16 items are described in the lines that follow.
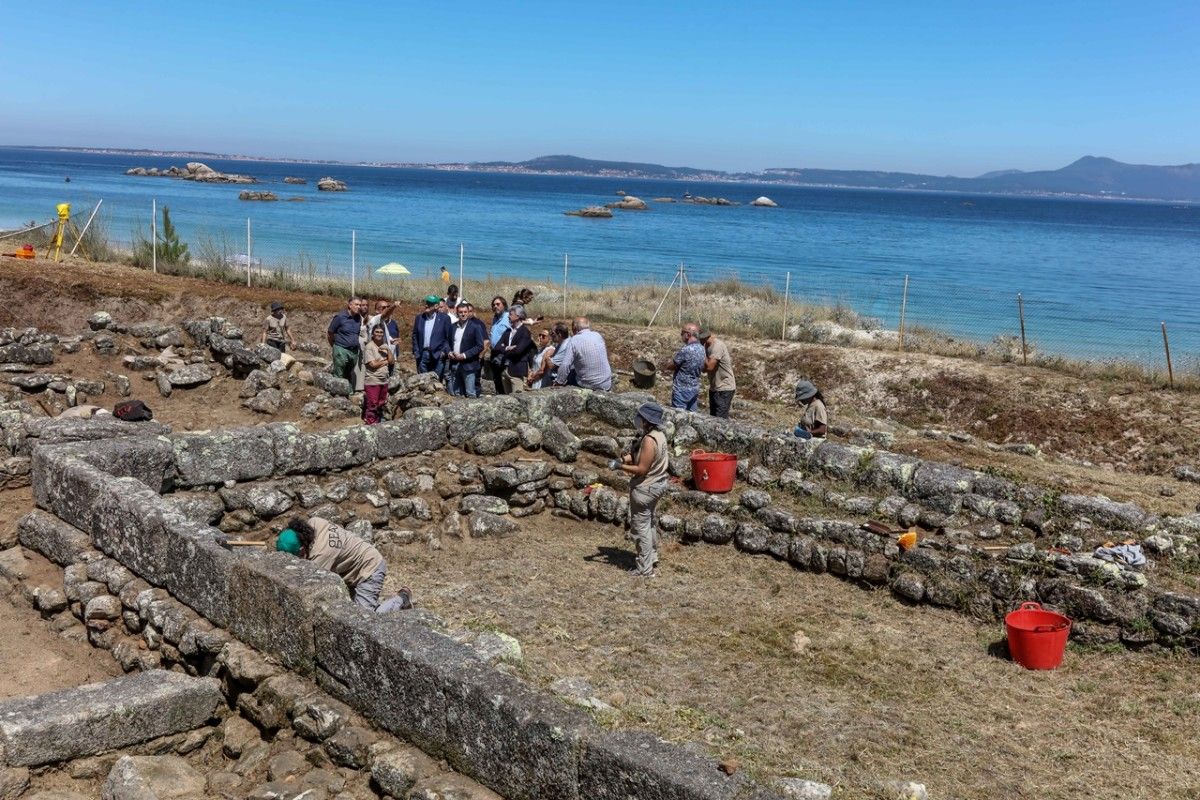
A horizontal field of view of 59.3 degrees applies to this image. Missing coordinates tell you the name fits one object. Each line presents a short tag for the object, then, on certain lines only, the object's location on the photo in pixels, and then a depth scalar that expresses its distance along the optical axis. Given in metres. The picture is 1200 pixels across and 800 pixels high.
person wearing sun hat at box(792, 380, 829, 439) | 12.21
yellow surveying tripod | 27.22
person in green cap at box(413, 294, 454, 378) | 15.22
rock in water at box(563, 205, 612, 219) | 101.62
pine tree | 29.36
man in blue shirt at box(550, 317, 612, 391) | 13.59
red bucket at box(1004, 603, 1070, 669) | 7.98
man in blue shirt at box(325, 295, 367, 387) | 15.00
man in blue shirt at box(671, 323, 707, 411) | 14.08
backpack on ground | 12.25
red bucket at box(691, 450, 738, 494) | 11.16
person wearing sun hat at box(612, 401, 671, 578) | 9.66
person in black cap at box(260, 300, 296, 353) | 16.91
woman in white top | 14.94
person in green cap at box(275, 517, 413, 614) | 7.82
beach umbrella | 27.50
